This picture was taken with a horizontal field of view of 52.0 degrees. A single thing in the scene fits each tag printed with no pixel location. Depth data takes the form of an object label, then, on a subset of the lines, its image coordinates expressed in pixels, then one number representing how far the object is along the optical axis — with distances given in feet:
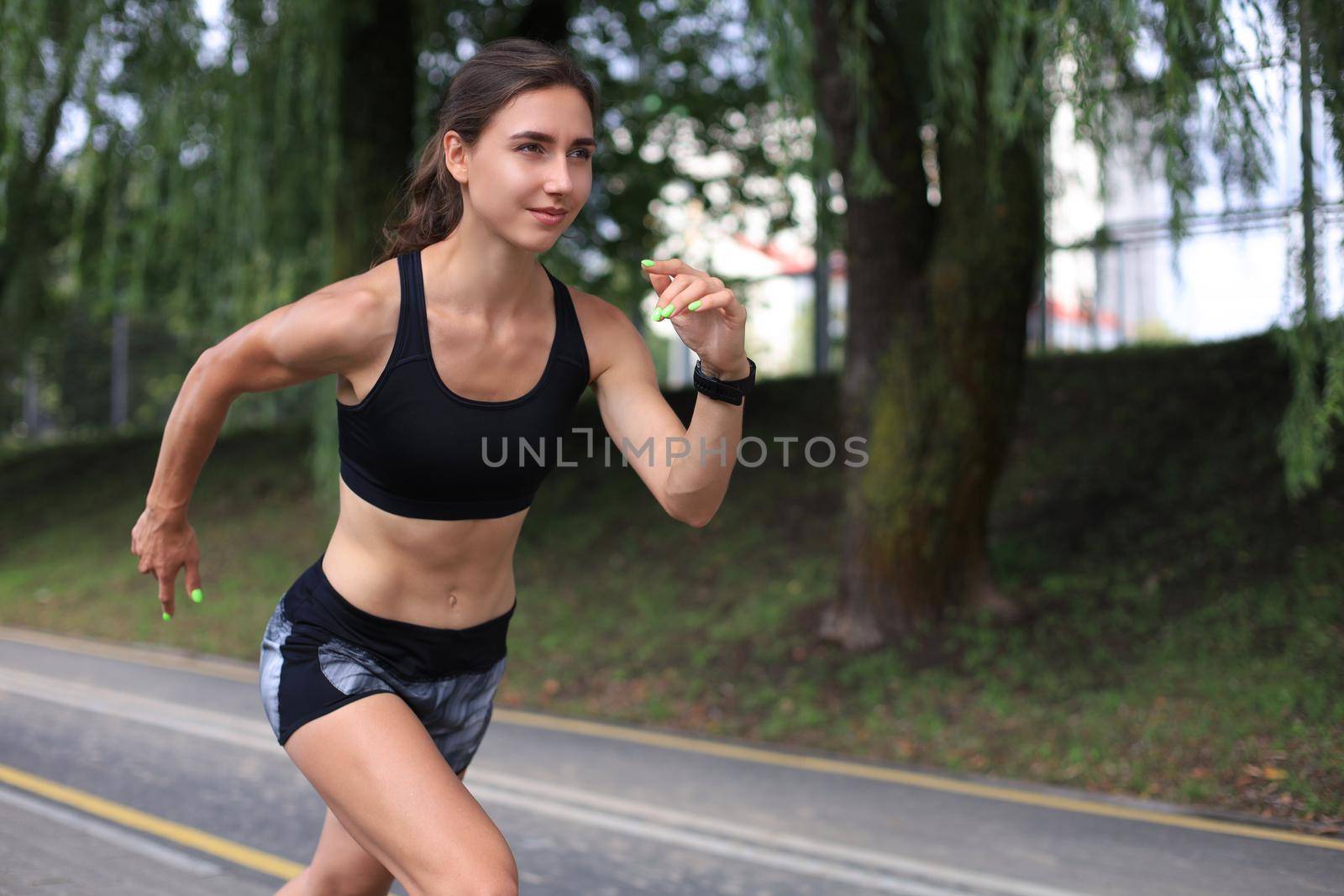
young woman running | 8.94
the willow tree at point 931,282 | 27.40
